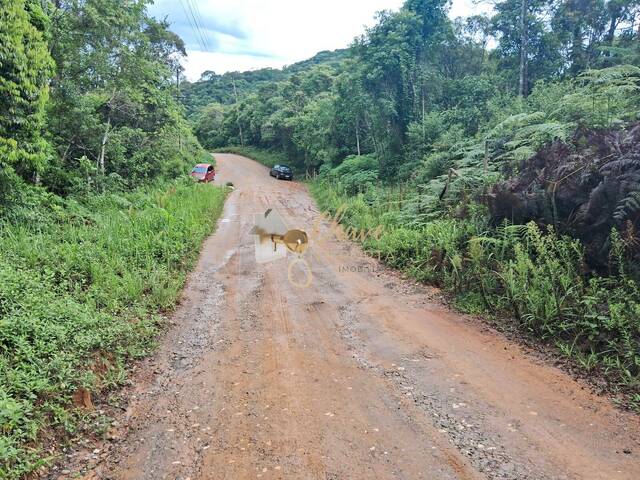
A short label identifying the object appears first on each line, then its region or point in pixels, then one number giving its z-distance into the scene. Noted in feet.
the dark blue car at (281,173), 93.76
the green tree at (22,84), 25.14
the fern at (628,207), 17.11
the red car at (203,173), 74.54
